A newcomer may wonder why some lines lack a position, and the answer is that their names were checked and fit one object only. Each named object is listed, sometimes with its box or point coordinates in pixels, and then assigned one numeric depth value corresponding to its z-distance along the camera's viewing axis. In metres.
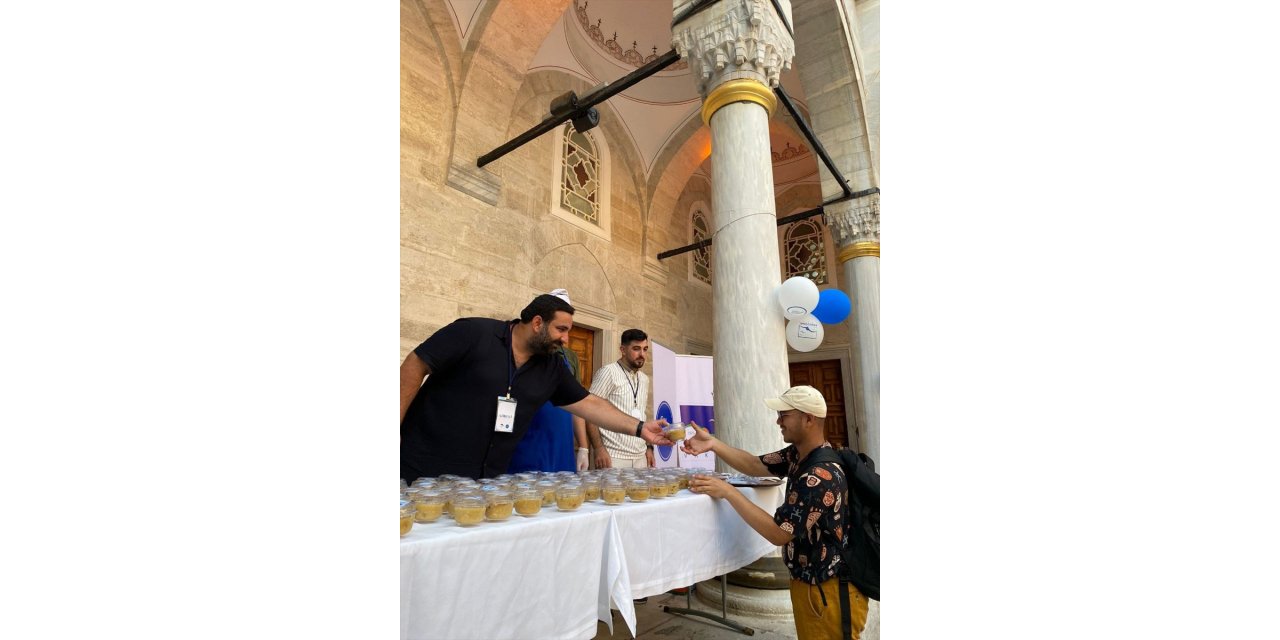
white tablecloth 1.42
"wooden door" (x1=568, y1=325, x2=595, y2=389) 8.62
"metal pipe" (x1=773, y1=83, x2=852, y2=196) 5.33
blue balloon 6.02
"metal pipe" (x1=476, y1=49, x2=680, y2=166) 5.08
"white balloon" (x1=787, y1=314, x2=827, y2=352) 4.55
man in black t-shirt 2.55
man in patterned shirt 2.22
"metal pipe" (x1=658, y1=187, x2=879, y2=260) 7.96
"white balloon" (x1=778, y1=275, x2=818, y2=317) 3.97
